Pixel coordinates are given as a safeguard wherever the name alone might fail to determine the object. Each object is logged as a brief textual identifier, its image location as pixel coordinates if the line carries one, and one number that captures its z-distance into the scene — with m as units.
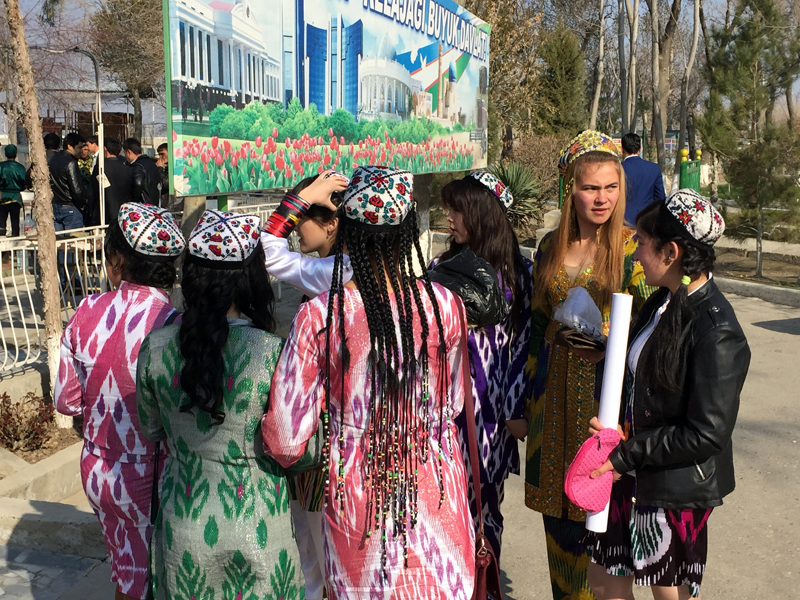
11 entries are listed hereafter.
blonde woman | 2.99
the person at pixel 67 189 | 9.41
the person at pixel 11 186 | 10.79
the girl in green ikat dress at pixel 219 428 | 2.12
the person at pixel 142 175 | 9.62
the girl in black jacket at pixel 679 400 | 2.30
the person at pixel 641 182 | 8.41
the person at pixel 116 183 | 9.48
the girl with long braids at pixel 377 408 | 2.09
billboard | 4.54
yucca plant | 15.59
